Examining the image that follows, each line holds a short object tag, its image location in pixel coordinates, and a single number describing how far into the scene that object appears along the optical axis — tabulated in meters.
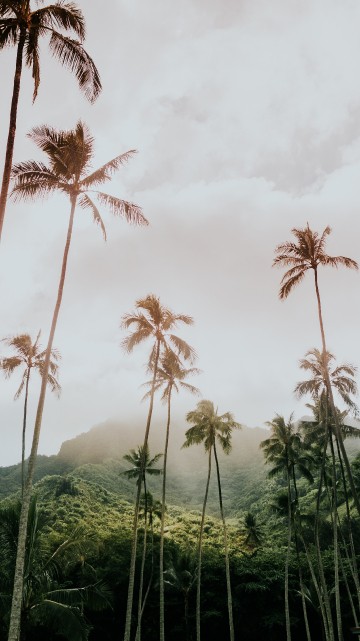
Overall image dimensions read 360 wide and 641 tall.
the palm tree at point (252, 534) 45.19
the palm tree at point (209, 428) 30.88
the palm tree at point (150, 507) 36.25
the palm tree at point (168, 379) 26.97
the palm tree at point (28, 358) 24.06
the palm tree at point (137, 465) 32.94
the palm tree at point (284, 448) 33.19
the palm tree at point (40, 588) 14.91
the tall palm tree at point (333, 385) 24.45
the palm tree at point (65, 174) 14.10
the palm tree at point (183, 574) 30.40
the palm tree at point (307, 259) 20.56
